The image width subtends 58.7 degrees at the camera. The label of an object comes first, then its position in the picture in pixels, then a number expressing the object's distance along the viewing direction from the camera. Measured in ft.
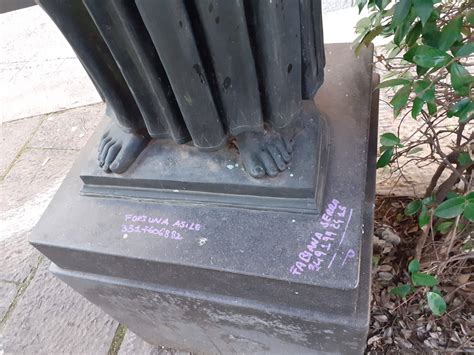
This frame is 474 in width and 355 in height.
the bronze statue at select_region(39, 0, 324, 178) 2.75
